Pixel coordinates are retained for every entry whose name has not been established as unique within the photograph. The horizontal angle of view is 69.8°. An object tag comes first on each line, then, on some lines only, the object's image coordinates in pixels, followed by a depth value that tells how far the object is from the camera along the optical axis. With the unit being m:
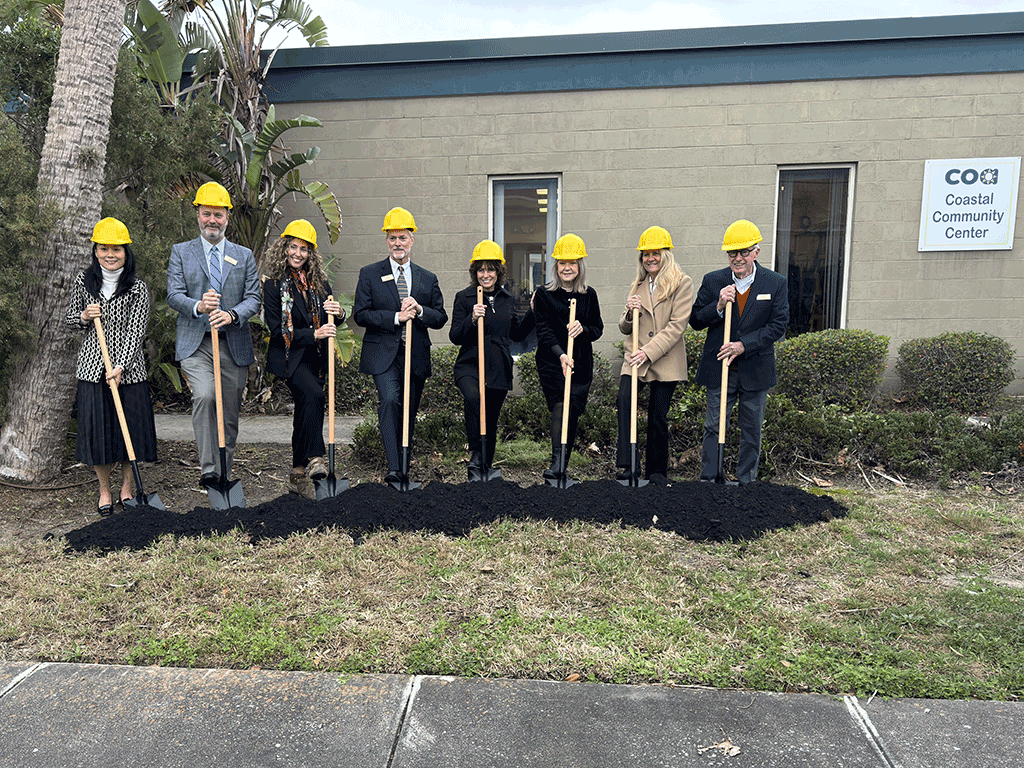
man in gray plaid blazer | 4.86
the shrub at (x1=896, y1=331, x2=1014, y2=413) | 7.88
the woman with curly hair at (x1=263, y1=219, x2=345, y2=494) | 5.07
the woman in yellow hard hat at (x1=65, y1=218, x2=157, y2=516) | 4.73
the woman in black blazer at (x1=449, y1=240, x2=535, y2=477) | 5.44
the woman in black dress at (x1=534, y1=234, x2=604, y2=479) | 5.34
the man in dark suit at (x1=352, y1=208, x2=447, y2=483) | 5.24
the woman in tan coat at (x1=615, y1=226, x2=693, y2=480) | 5.25
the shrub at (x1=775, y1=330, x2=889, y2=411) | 7.87
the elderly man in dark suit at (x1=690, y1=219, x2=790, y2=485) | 5.11
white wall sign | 8.20
